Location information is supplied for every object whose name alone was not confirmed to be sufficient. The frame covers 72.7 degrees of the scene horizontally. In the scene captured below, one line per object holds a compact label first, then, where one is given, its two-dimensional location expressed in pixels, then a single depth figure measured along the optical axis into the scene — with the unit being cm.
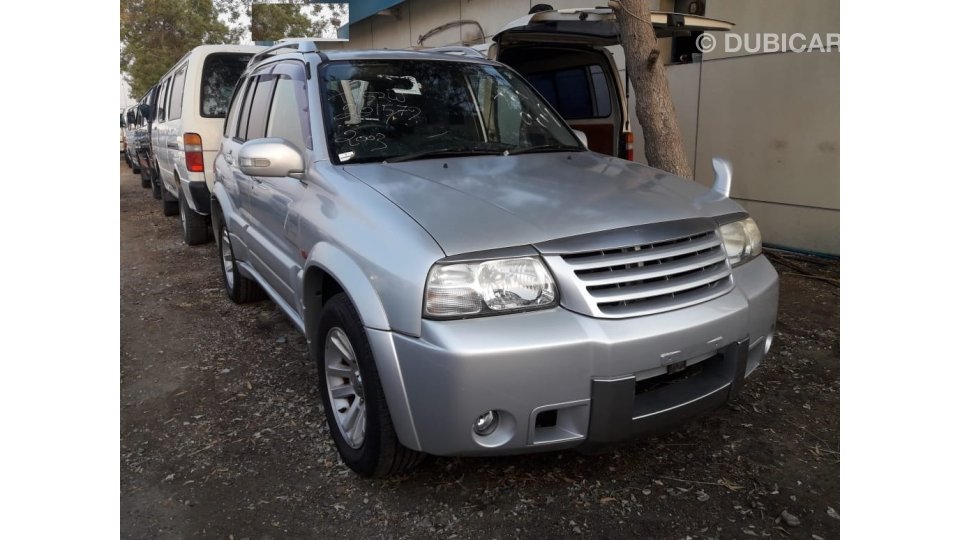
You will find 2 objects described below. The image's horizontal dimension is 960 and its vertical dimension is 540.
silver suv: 216
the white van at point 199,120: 681
